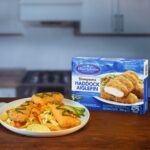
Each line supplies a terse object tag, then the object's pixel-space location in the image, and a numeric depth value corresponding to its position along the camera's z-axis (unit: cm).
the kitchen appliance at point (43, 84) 242
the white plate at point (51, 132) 79
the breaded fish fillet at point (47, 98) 93
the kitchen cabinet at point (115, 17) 267
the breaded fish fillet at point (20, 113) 84
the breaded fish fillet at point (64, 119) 81
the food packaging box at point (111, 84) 95
